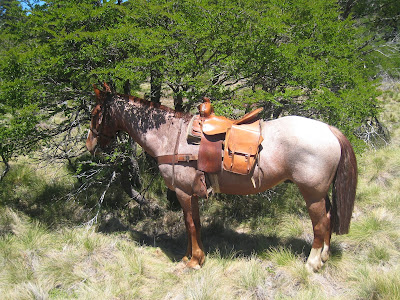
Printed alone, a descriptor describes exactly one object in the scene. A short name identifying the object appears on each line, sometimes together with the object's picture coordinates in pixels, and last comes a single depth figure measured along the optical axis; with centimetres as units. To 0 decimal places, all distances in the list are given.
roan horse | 343
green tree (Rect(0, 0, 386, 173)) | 426
